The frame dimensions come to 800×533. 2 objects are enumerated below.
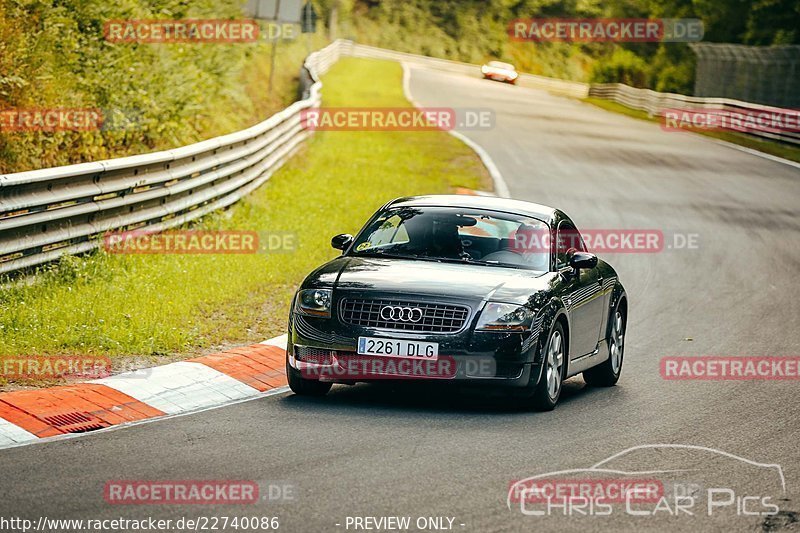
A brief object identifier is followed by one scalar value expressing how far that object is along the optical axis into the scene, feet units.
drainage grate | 51.39
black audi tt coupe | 58.03
